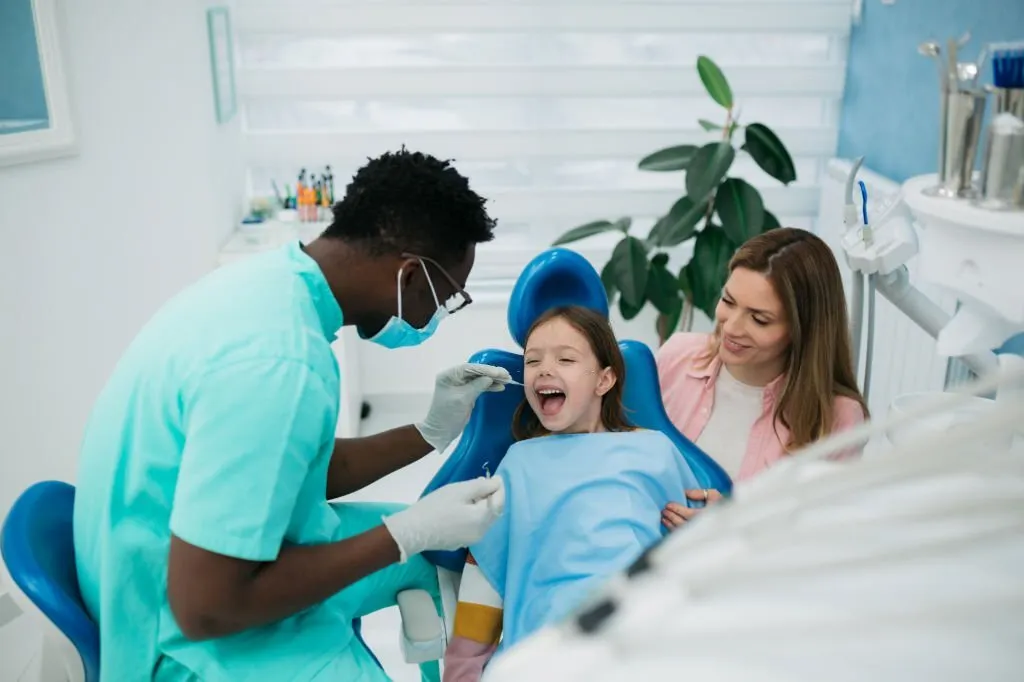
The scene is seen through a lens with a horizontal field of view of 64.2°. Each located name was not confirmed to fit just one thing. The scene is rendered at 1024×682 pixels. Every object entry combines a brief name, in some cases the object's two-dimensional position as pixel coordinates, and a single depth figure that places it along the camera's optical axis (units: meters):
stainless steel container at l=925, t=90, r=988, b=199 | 1.22
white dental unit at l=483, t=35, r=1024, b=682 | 0.39
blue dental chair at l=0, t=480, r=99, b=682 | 1.03
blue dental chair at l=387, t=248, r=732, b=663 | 1.54
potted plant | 2.73
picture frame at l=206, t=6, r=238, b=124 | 2.85
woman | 1.56
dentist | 1.03
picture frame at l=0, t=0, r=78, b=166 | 1.80
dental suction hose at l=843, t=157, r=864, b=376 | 1.54
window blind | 3.18
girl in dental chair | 1.33
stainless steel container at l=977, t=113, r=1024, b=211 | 1.13
